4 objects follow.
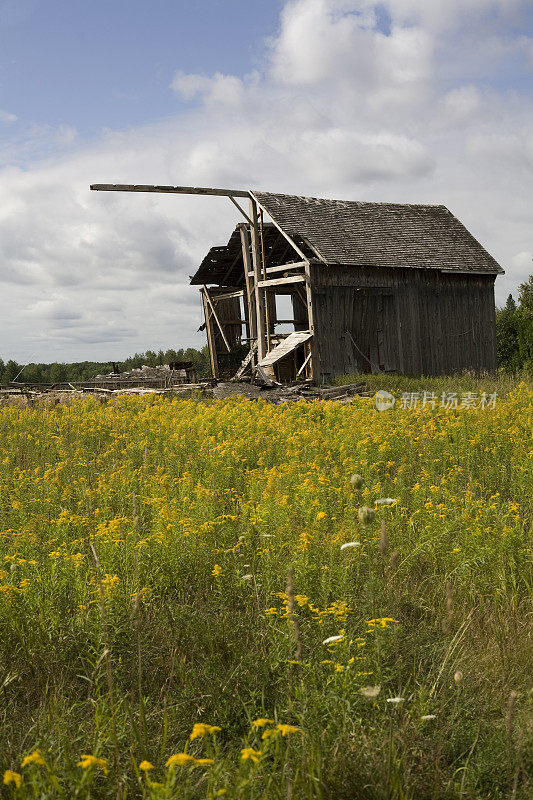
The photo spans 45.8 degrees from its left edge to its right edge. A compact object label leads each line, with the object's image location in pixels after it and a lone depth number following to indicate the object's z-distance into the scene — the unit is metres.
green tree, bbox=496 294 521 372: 36.55
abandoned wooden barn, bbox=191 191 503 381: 20.48
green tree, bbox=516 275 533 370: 27.06
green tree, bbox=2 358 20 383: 70.89
